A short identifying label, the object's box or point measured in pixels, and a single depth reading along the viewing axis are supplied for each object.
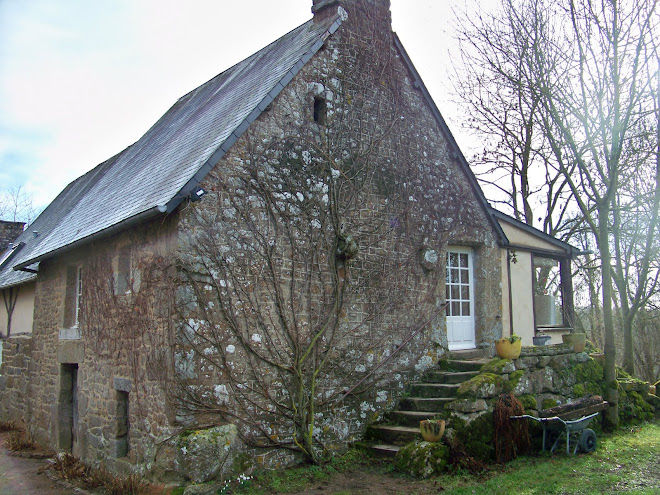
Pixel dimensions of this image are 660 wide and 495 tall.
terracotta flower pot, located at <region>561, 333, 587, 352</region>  10.51
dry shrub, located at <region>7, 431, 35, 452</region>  10.98
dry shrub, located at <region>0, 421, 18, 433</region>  12.69
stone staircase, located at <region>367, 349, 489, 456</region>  8.39
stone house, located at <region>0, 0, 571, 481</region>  7.49
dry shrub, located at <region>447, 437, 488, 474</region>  7.56
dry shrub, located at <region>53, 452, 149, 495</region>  7.09
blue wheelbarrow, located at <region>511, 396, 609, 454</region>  8.38
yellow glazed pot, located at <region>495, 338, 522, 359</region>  8.96
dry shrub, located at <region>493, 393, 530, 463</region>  8.12
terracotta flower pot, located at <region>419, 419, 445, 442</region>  7.72
